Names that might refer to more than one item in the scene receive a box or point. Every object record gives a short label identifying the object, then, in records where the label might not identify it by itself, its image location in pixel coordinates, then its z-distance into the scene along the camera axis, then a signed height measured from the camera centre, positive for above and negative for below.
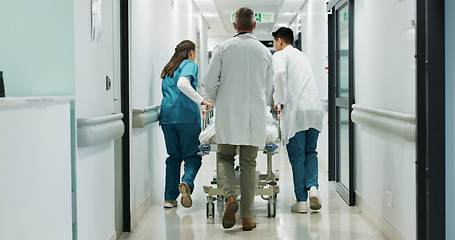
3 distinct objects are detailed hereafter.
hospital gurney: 4.87 -0.65
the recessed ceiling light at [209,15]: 14.97 +2.51
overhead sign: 14.68 +2.37
